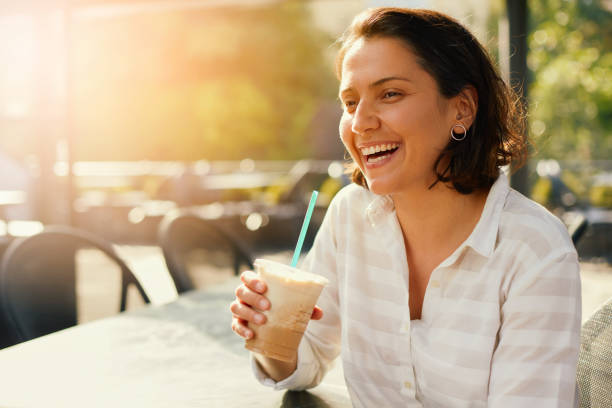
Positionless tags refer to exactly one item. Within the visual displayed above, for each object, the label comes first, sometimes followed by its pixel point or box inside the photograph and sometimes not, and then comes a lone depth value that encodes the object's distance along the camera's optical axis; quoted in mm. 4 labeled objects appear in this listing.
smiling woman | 1111
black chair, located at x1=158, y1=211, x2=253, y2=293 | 2617
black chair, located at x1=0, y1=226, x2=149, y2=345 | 1954
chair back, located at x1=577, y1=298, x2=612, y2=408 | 1320
